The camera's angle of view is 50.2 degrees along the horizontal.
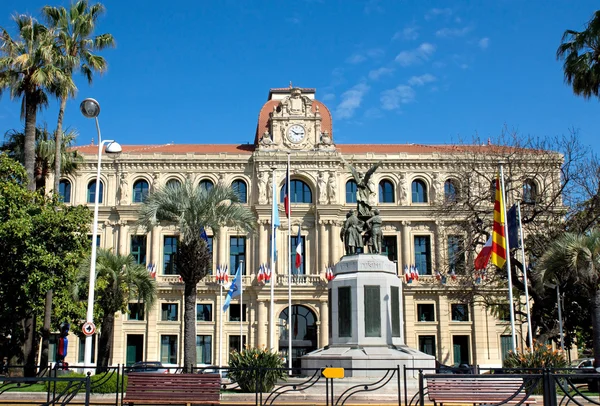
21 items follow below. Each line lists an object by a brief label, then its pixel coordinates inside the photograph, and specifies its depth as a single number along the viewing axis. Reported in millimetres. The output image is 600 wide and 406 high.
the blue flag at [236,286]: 38875
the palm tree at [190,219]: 26719
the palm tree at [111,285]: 33844
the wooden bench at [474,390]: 12023
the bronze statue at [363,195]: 23219
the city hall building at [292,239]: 48781
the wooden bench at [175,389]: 13078
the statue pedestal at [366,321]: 19750
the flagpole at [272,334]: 44319
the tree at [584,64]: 24875
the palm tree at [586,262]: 22062
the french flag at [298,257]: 37378
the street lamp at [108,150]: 22312
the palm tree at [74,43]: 31781
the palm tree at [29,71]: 29828
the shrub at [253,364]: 19578
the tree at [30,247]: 26375
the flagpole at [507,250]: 25984
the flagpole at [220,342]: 44125
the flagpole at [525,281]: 28891
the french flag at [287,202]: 35312
